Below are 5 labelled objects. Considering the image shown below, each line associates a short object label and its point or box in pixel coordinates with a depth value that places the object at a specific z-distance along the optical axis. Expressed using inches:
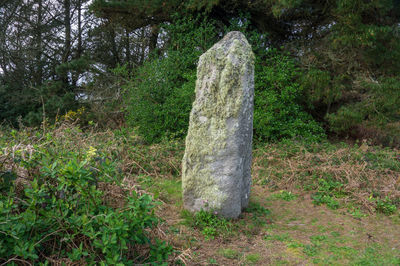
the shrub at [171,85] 356.2
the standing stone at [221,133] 164.6
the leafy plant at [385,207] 192.6
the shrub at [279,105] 337.4
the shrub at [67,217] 90.3
